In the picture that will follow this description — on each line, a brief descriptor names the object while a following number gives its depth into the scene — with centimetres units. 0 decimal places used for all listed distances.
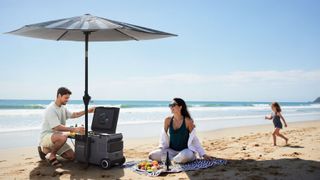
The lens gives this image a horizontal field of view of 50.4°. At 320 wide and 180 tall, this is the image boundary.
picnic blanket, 522
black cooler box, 545
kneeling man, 569
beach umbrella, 491
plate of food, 531
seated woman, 591
